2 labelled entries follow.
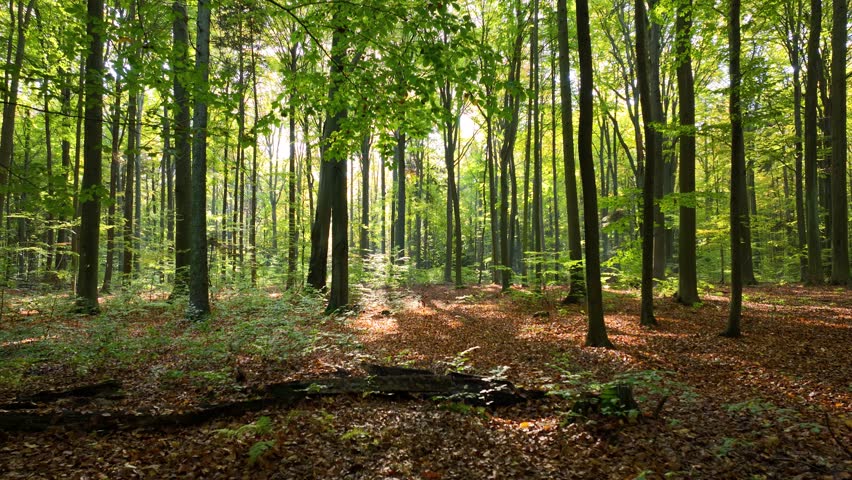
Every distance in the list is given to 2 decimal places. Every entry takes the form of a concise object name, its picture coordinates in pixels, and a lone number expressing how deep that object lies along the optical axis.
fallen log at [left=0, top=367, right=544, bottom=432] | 4.55
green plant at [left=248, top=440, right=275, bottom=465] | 4.01
